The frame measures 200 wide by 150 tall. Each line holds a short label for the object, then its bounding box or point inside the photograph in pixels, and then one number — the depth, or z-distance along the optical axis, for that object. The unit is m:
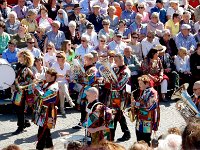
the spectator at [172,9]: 17.14
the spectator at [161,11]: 17.19
